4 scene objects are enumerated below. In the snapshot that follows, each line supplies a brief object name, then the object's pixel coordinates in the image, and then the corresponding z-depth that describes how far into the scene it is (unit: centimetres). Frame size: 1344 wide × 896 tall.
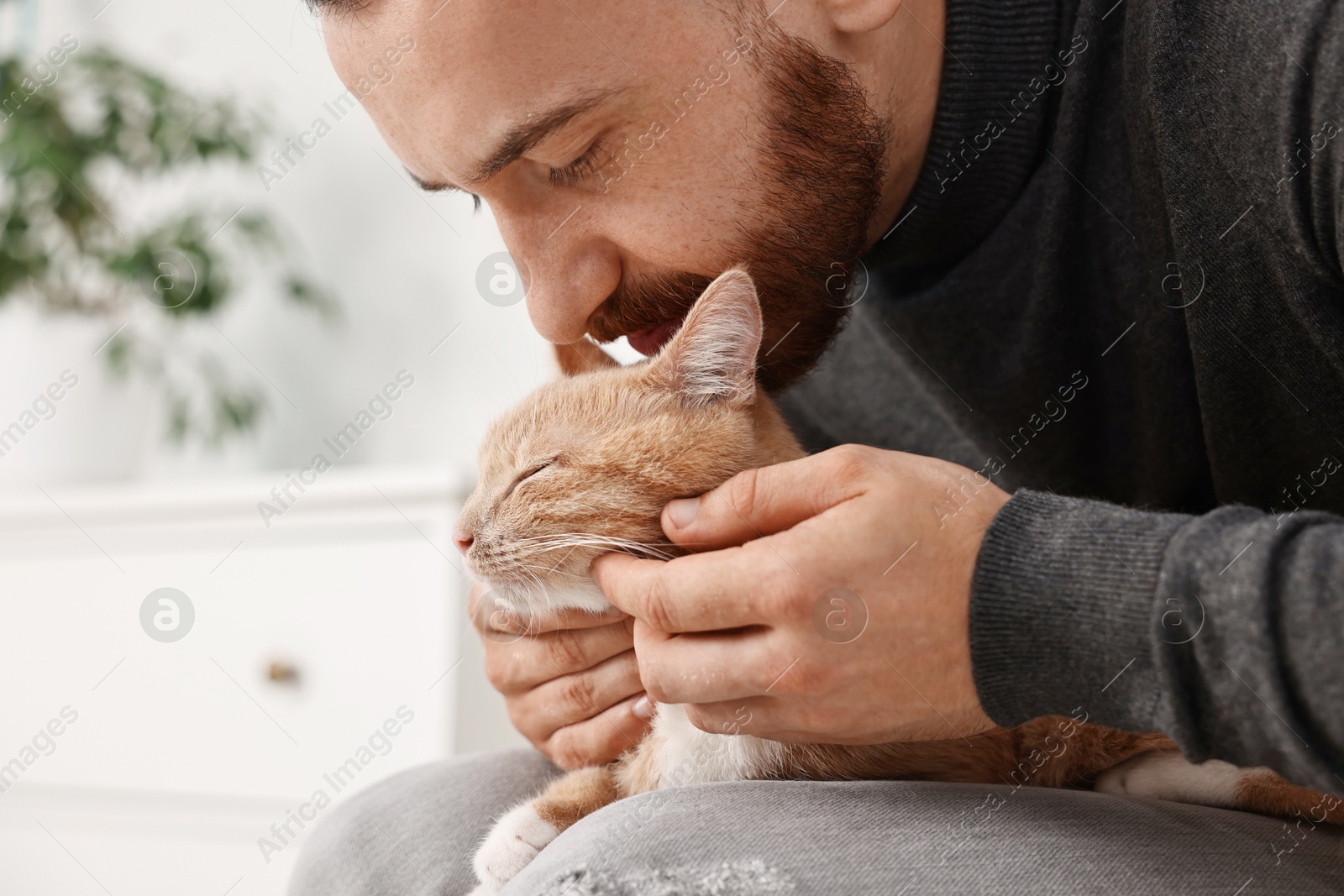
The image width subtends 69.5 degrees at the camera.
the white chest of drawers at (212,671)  162
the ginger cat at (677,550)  83
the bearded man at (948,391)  65
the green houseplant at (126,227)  212
